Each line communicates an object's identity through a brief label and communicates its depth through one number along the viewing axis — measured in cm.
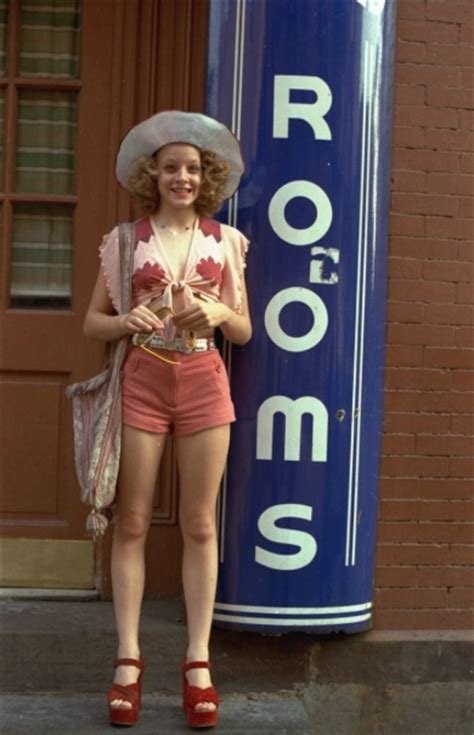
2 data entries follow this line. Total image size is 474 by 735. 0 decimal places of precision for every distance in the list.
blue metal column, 408
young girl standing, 369
